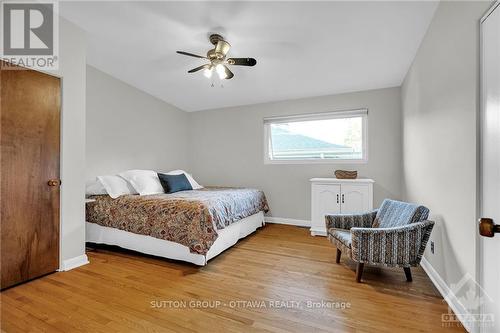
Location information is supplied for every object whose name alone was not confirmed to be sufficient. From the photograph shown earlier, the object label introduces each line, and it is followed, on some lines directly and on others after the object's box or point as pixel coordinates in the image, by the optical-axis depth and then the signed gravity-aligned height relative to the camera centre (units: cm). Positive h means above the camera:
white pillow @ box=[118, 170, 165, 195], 350 -21
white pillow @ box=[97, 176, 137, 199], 323 -27
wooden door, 207 -6
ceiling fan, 260 +126
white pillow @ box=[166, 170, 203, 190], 431 -28
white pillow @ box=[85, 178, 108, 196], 338 -32
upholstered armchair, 204 -67
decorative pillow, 376 -26
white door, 127 +2
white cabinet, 350 -47
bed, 253 -67
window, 400 +54
